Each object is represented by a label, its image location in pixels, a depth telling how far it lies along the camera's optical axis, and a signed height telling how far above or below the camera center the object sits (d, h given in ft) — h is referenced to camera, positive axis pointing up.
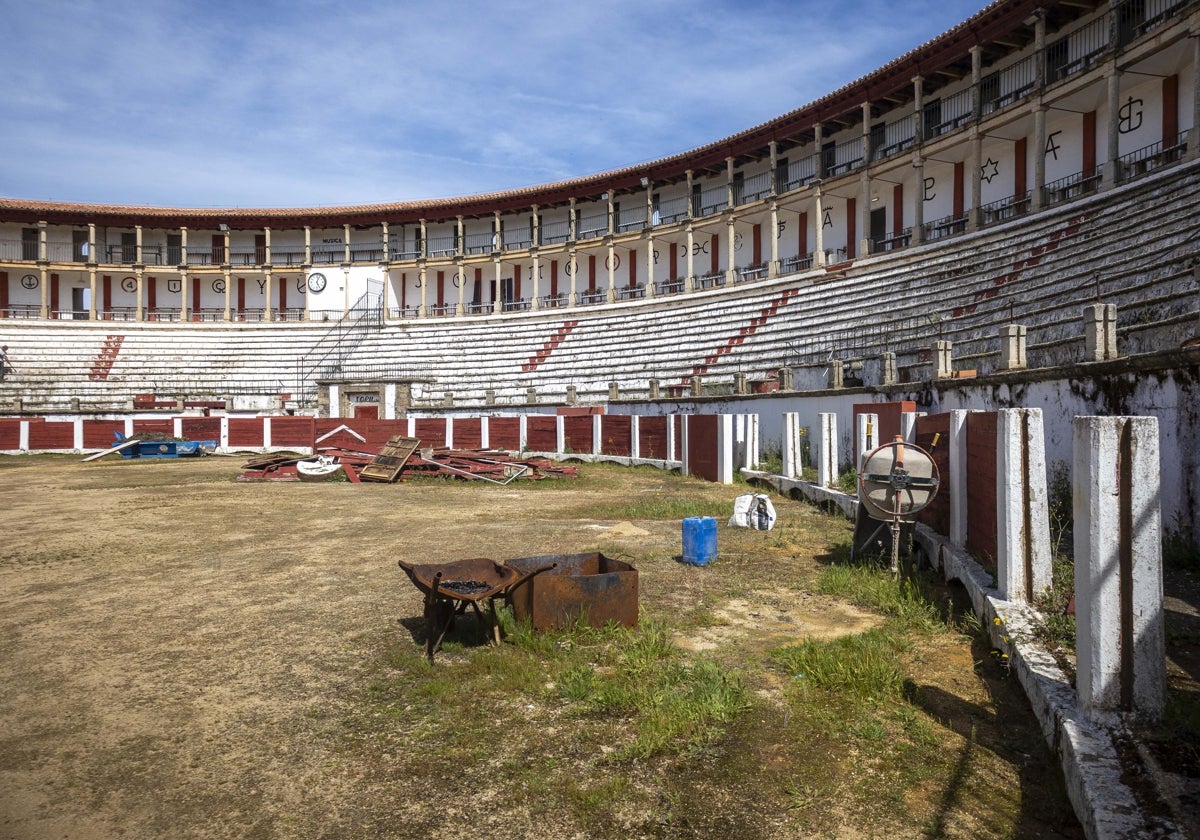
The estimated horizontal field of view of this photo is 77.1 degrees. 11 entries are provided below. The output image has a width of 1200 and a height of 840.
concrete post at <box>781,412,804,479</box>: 43.19 -2.01
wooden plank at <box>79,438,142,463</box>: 77.44 -3.48
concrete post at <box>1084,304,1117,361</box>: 26.03 +2.66
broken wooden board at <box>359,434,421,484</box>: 55.21 -3.55
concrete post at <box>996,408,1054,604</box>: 15.55 -2.15
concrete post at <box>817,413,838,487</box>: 37.83 -2.08
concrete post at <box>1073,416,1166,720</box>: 10.33 -2.36
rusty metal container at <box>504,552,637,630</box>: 17.02 -4.25
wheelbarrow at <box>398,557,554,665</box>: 15.79 -3.81
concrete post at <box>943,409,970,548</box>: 21.99 -2.15
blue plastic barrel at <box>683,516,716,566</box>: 24.54 -4.20
